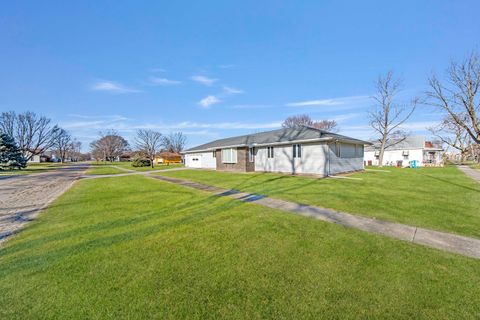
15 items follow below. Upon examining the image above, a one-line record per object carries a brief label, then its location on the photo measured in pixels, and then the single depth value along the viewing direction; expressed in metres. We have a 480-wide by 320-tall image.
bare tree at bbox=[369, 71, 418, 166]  28.05
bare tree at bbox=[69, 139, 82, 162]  82.49
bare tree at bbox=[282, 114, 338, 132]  46.59
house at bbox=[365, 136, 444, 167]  30.84
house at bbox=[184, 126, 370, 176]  14.76
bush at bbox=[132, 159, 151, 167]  37.03
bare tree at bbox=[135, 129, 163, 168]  42.81
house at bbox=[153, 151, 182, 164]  52.50
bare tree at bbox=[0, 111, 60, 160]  42.53
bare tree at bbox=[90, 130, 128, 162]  68.88
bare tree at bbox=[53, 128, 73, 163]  58.88
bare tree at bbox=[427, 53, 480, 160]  17.62
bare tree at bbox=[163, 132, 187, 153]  71.50
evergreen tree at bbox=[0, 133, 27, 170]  29.54
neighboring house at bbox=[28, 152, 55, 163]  75.76
